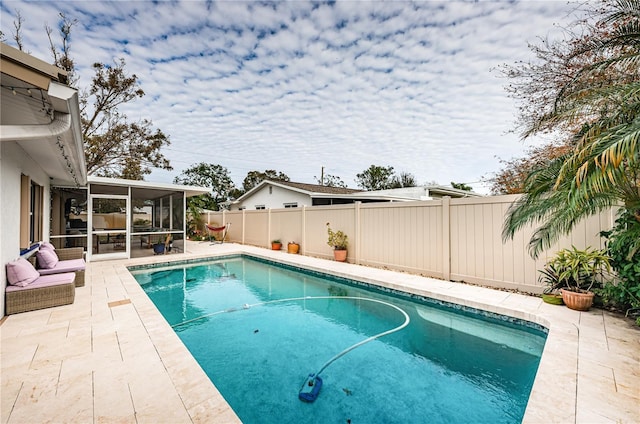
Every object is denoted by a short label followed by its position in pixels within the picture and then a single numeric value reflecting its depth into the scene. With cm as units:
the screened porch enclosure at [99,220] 893
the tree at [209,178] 3200
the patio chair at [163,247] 1040
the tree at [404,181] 3322
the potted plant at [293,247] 1064
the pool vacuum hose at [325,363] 279
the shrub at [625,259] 348
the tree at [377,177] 3559
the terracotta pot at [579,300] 420
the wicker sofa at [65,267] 538
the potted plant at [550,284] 459
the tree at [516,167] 1001
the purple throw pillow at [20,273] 418
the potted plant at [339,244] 866
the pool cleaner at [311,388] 276
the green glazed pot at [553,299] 455
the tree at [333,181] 3897
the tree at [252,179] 3297
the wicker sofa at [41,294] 420
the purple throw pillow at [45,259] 546
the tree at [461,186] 2927
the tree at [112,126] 1385
